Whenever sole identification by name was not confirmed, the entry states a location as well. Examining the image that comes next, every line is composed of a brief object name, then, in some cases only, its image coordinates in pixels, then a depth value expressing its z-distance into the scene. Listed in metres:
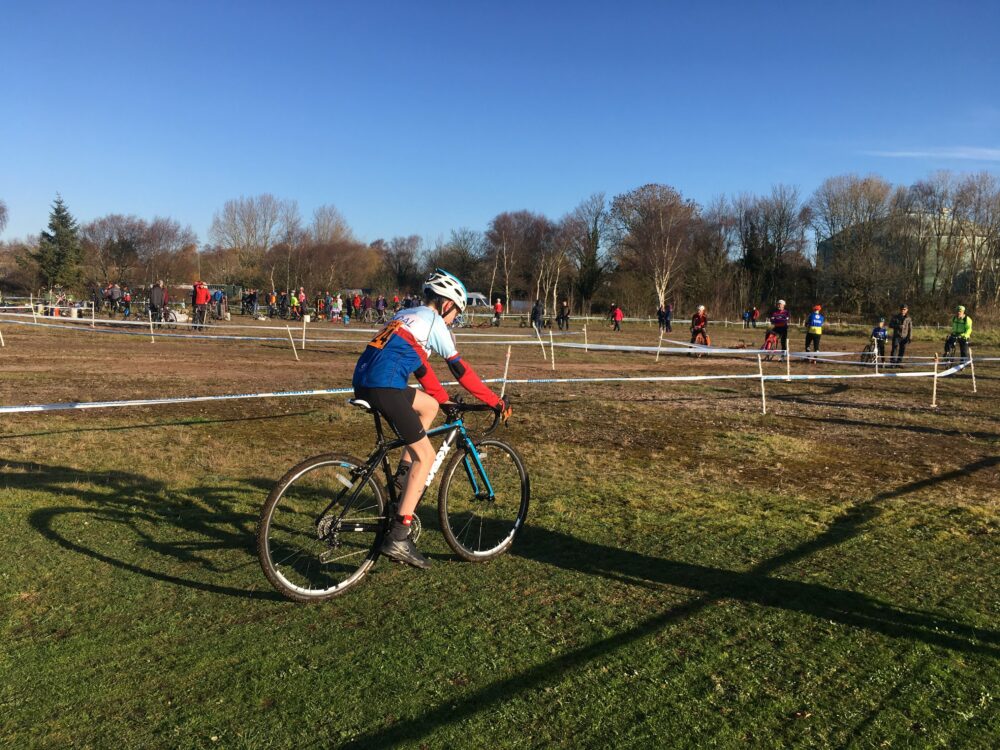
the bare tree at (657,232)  70.62
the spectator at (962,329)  20.67
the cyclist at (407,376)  4.34
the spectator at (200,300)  30.66
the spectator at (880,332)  22.64
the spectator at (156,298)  31.55
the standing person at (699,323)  27.58
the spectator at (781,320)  24.03
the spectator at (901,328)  22.14
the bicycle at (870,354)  21.28
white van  75.97
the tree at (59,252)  64.06
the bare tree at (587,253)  79.19
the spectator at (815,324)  23.03
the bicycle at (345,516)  4.20
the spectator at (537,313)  39.59
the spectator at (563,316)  46.66
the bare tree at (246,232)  85.31
